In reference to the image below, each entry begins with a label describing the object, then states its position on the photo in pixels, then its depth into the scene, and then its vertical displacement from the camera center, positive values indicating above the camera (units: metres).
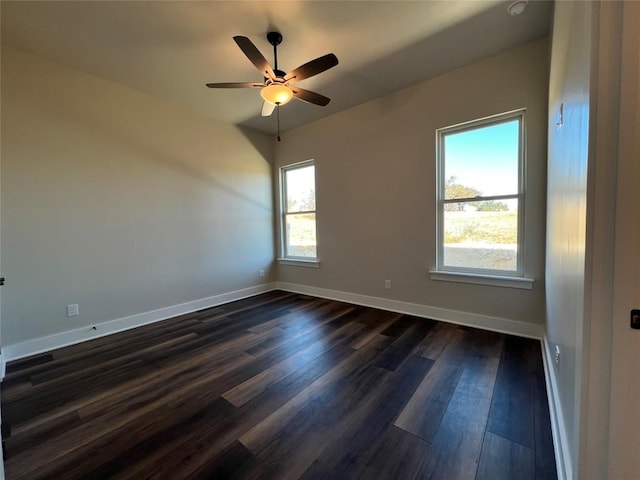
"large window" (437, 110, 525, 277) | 2.70 +0.34
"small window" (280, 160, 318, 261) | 4.51 +0.33
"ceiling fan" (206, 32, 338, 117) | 2.00 +1.29
